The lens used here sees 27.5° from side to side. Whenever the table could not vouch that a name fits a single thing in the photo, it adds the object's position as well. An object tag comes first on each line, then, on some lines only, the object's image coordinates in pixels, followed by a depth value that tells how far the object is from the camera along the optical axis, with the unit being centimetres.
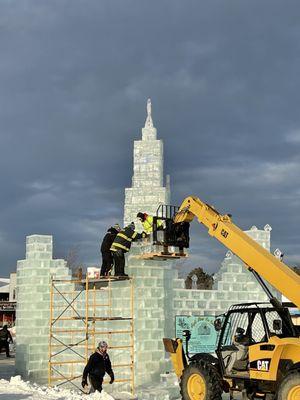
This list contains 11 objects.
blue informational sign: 1758
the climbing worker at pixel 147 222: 1464
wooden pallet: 1526
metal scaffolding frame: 1652
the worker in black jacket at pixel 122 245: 1595
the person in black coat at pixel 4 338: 2928
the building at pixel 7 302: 5962
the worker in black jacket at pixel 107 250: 1659
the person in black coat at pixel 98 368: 1296
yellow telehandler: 1009
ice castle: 1662
